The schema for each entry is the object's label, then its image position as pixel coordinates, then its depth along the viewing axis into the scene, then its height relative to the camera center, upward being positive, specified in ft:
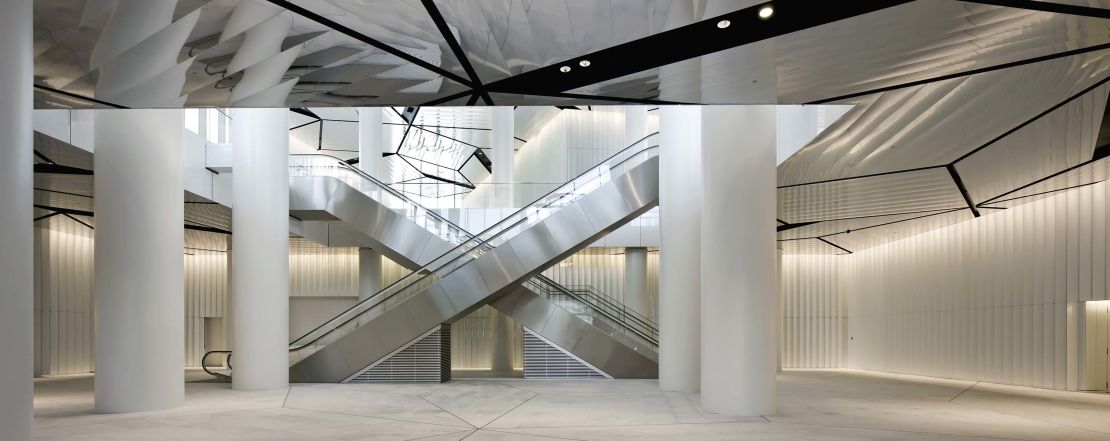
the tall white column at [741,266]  41.09 -1.48
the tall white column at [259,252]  59.31 -1.07
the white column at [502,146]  102.47 +10.12
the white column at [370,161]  95.40 +8.19
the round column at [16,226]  16.71 +0.20
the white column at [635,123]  90.20 +11.10
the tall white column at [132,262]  44.78 -1.28
